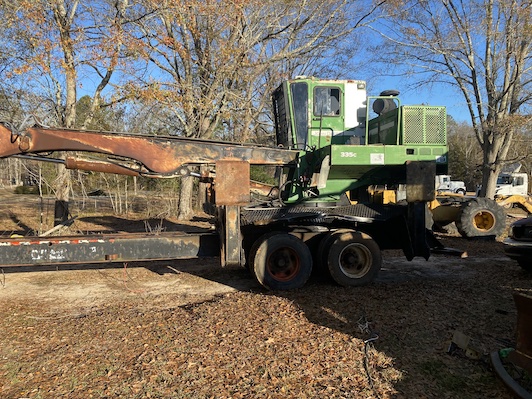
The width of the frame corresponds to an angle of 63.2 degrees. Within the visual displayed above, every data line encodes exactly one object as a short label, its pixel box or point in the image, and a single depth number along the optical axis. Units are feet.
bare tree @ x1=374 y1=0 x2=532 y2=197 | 55.77
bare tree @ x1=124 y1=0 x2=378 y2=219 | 43.47
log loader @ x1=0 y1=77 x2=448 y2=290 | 21.76
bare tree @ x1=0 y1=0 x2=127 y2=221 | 37.06
